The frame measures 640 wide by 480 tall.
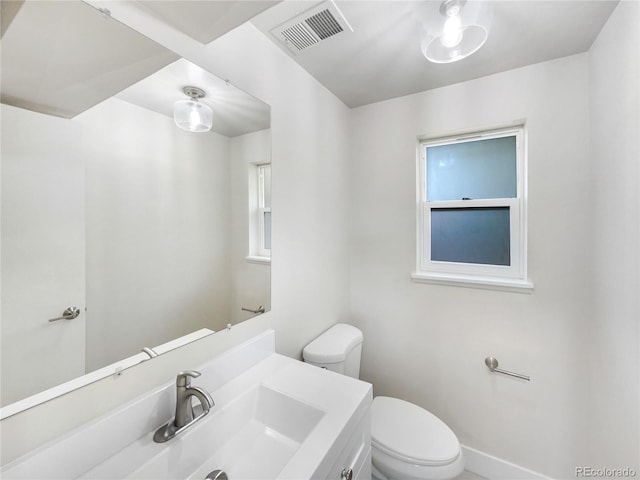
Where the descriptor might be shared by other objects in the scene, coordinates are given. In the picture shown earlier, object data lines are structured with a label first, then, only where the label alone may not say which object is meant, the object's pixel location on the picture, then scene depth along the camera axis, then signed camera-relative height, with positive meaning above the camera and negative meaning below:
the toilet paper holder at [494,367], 1.46 -0.77
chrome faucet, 0.72 -0.51
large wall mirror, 0.57 +0.12
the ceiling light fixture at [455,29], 0.94 +0.83
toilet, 1.13 -0.99
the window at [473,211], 1.52 +0.18
